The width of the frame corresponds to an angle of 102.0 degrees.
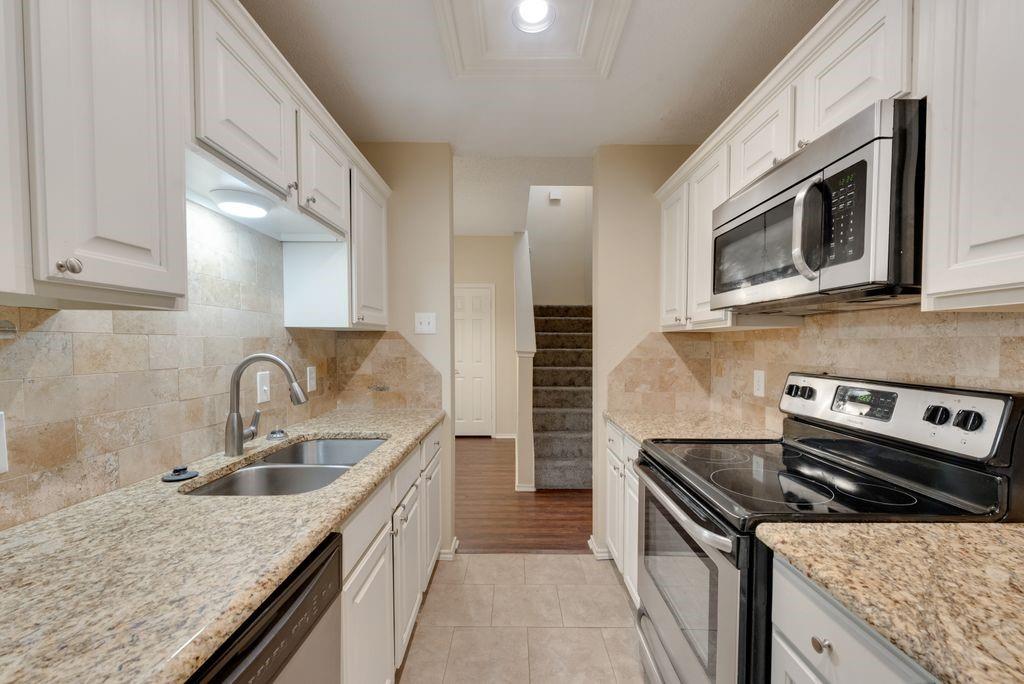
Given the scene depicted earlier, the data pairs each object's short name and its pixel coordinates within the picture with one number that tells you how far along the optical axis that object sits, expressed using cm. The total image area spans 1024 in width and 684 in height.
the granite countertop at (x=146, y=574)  53
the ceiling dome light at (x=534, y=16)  149
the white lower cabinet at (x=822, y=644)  65
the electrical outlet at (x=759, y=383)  200
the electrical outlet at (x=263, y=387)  177
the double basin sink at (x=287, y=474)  139
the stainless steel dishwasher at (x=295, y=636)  64
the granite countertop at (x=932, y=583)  55
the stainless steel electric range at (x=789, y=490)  95
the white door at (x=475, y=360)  546
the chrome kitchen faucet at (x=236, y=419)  145
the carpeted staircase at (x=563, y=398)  366
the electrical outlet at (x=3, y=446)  87
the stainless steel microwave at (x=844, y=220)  94
